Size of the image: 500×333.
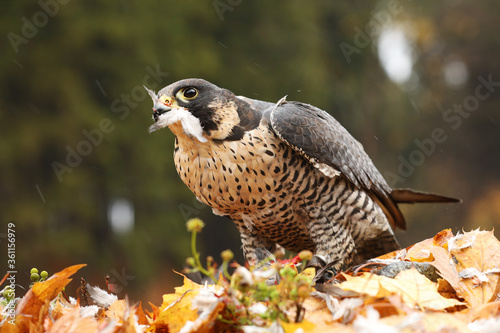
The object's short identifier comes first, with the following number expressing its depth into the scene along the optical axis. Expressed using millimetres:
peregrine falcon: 4309
